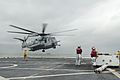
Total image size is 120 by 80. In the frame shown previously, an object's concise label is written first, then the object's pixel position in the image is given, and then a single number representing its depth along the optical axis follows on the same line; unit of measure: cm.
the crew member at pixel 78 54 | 2528
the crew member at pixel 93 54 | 2217
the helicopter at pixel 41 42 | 5888
